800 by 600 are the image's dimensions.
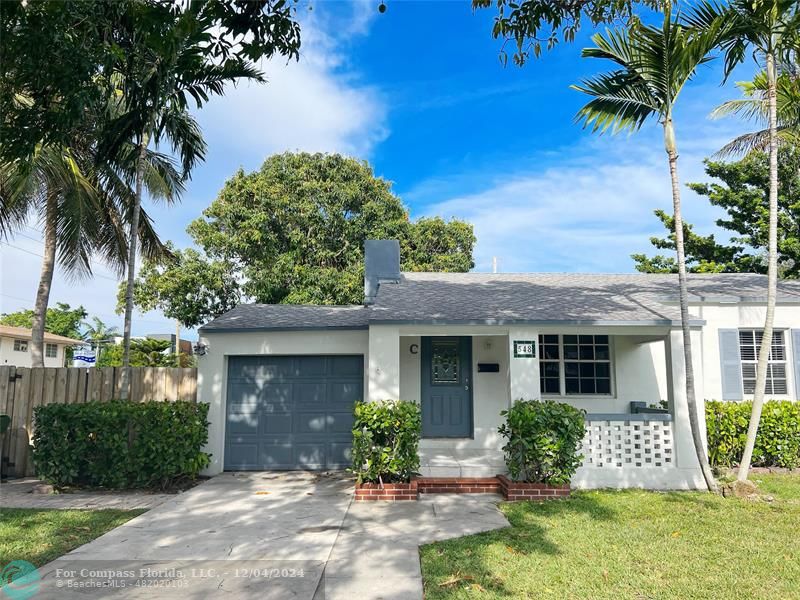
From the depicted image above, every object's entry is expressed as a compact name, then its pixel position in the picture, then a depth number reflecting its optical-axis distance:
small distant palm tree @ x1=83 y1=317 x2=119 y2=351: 47.09
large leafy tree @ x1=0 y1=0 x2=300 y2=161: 4.99
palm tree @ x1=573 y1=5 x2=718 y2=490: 7.42
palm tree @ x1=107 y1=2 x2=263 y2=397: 5.33
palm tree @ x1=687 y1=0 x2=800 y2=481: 7.25
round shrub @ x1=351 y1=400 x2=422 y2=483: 7.44
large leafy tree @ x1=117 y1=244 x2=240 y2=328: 18.34
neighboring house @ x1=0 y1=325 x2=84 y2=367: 31.22
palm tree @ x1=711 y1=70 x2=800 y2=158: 8.42
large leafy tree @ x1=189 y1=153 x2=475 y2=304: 18.50
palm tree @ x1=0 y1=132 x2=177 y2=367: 10.06
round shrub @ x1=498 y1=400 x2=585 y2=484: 7.41
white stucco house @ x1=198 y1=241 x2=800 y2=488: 8.33
